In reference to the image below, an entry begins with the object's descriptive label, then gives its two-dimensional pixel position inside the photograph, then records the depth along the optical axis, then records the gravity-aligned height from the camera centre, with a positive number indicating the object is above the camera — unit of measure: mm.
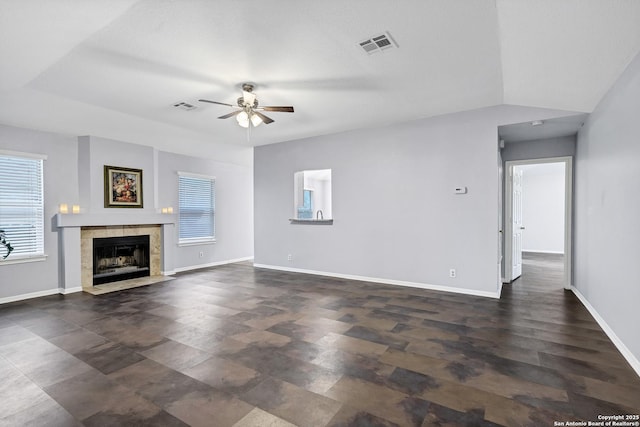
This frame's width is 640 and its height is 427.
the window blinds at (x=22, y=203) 4711 +129
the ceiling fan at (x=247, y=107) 3705 +1283
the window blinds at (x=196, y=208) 7141 +53
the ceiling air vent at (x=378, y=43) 2699 +1530
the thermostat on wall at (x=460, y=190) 4734 +297
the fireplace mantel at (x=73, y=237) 5156 -447
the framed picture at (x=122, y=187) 5719 +453
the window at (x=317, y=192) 7035 +602
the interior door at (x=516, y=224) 5707 -290
